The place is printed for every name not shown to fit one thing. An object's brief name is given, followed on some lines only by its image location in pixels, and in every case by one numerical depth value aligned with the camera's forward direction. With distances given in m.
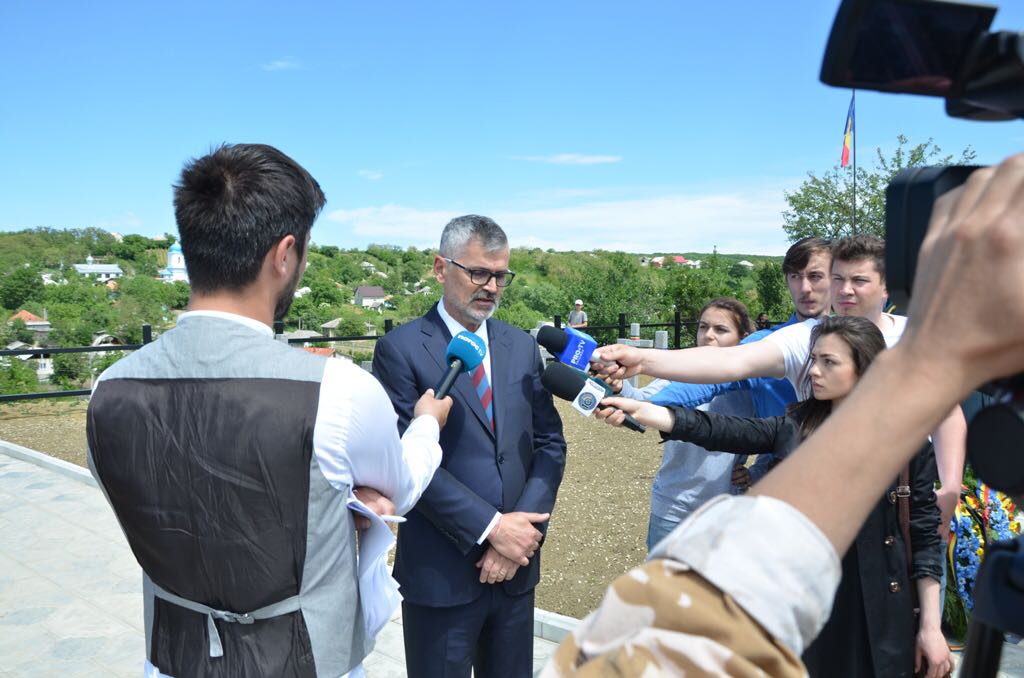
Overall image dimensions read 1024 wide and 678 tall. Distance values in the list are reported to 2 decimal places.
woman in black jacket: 2.27
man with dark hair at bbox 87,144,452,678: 1.60
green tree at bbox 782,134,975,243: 27.45
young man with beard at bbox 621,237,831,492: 3.23
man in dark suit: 2.80
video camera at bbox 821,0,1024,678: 0.64
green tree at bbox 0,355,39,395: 17.15
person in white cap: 18.60
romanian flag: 19.58
